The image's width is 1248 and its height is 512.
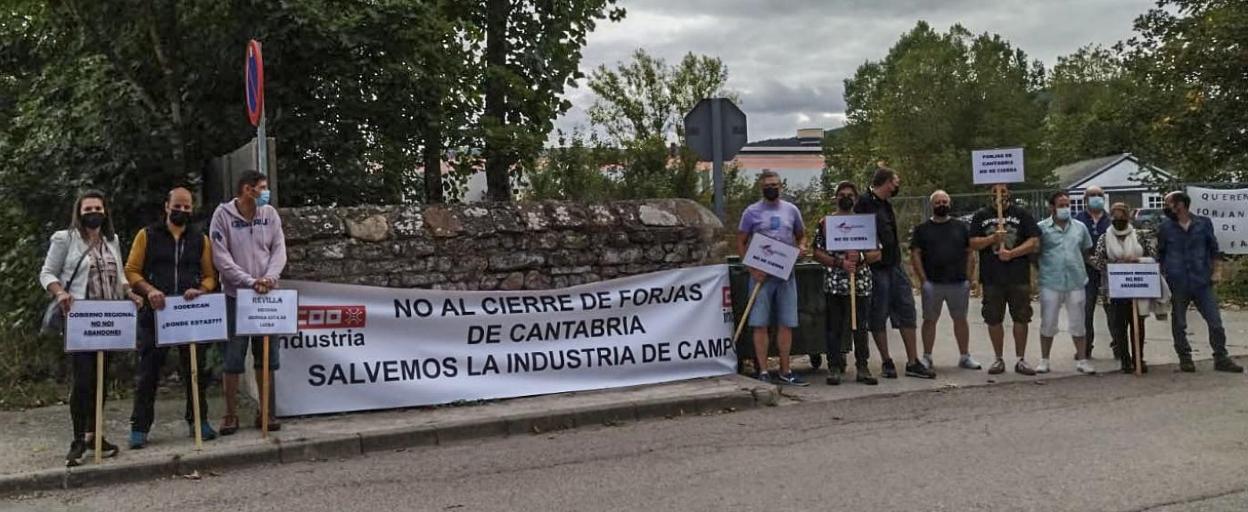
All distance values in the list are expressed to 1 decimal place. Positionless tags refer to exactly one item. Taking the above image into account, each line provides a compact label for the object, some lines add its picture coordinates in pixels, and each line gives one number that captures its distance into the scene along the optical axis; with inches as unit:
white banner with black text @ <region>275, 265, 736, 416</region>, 304.5
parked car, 534.4
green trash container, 369.7
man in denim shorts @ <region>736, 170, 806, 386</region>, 350.6
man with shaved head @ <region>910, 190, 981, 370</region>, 370.3
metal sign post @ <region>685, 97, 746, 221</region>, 397.8
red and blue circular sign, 284.2
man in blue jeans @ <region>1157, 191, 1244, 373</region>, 376.2
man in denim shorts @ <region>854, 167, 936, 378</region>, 360.8
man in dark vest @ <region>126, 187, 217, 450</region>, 266.2
